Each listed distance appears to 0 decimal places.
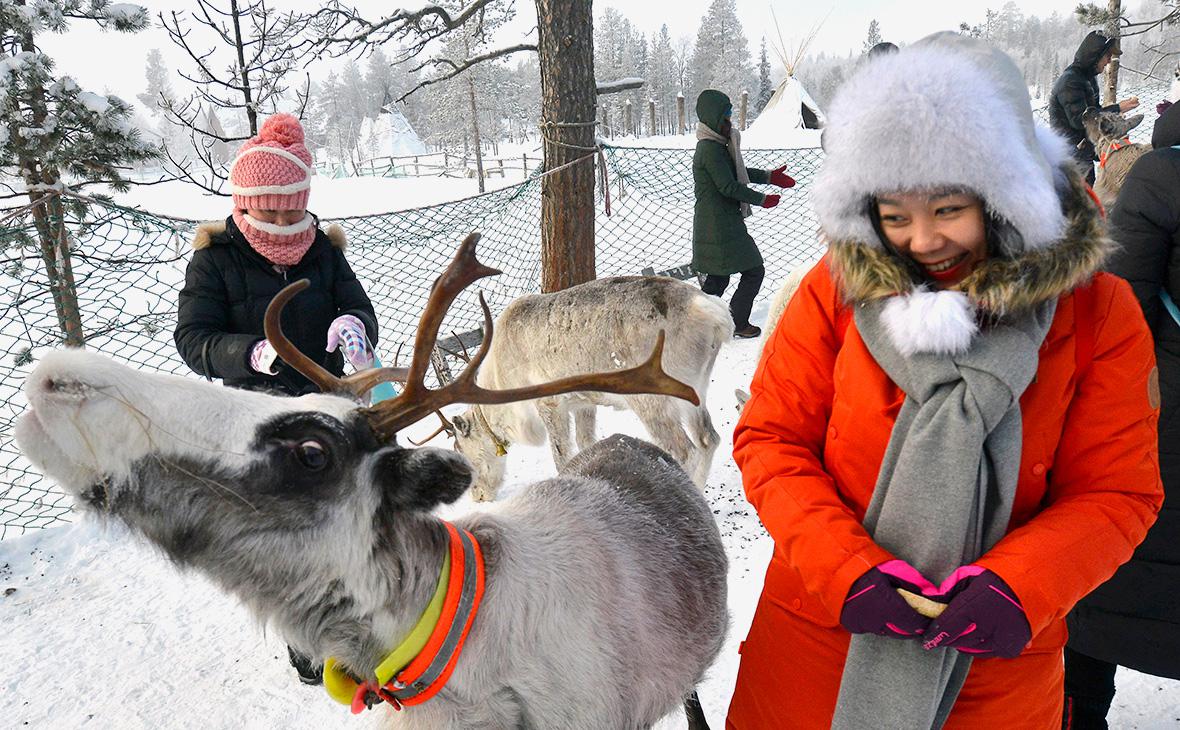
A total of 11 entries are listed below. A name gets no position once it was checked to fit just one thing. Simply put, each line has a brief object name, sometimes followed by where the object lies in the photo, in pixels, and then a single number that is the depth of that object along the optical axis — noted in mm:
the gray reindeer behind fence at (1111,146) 4145
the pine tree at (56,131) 4141
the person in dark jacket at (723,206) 5938
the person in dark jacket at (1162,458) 1829
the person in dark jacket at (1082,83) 7184
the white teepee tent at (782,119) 26950
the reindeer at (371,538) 1311
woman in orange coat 1147
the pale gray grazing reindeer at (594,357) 4074
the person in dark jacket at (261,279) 2467
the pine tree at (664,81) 58100
